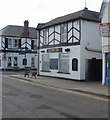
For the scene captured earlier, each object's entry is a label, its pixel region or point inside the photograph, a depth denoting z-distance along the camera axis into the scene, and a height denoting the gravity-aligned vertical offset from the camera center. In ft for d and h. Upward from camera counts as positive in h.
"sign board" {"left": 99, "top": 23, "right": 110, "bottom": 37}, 29.55 +7.10
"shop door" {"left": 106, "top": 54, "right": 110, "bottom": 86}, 35.92 -1.74
